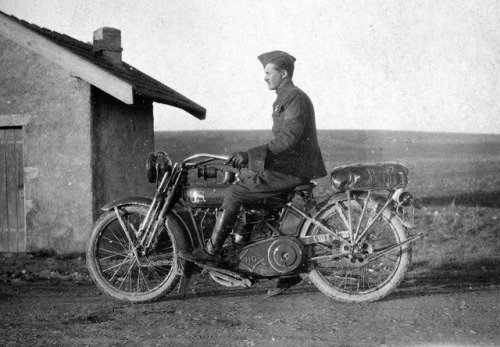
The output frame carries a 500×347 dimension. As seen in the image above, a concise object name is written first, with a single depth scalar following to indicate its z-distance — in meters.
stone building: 7.47
